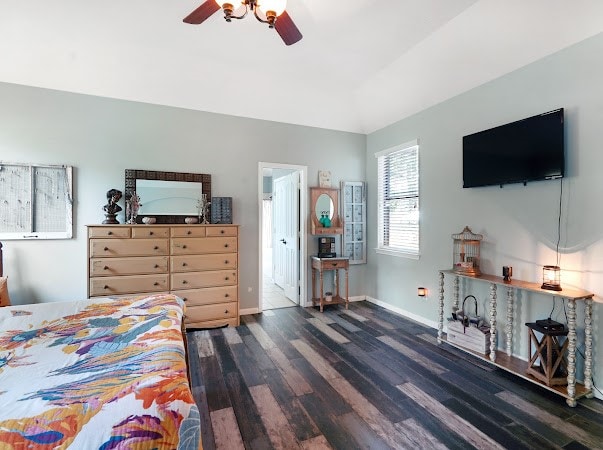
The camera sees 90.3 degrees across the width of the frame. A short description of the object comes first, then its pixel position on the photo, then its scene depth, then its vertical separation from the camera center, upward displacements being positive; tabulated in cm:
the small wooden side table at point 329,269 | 452 -73
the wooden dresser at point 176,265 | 330 -46
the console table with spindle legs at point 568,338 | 225 -97
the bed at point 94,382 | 90 -60
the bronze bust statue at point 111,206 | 348 +23
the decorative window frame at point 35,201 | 332 +28
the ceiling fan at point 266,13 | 178 +136
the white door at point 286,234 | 491 -16
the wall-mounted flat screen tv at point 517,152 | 255 +69
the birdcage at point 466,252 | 315 -31
